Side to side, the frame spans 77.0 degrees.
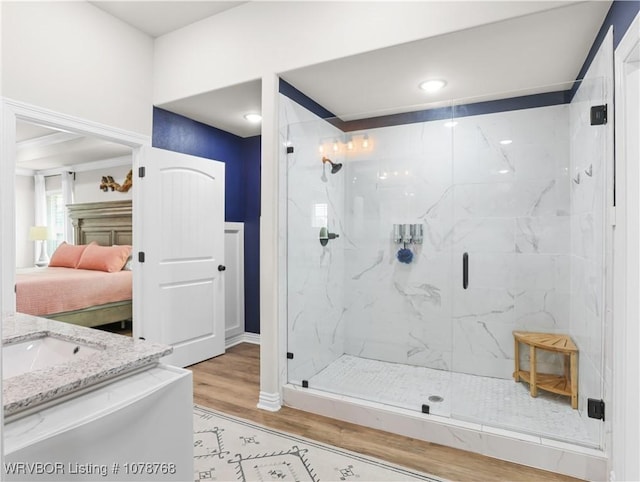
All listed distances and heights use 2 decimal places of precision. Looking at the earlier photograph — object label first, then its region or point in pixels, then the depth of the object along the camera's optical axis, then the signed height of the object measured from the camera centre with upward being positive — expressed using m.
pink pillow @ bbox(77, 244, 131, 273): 4.98 -0.25
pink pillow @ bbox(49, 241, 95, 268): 5.44 -0.25
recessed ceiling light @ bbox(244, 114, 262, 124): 3.72 +1.13
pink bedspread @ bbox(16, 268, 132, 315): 3.85 -0.53
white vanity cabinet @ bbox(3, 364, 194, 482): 0.94 -0.52
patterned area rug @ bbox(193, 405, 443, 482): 2.01 -1.19
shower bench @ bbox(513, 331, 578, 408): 2.60 -0.89
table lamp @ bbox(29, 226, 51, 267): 6.36 +0.07
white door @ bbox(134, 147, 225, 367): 3.33 -0.13
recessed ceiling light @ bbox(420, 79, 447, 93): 2.99 +1.15
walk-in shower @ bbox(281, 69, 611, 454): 2.79 -0.14
